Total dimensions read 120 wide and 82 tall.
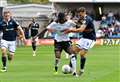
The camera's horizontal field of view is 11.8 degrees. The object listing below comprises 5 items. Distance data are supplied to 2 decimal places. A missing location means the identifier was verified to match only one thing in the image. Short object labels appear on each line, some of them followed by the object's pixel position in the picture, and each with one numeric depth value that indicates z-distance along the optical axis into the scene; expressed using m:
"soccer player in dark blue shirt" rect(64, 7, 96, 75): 20.34
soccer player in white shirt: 20.91
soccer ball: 20.50
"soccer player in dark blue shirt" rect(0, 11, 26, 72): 22.28
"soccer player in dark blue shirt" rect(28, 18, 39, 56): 35.78
